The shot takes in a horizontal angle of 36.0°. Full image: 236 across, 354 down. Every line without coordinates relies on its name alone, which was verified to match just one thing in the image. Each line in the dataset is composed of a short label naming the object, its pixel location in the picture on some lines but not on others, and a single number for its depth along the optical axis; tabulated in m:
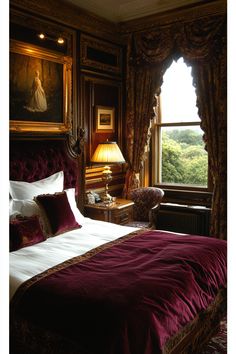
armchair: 4.66
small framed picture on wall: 4.59
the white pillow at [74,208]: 3.48
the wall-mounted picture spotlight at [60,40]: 3.92
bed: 1.79
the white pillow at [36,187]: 3.15
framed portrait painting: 3.42
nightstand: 4.11
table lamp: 4.18
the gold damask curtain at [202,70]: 4.13
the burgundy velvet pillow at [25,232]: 2.71
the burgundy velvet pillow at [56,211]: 3.05
